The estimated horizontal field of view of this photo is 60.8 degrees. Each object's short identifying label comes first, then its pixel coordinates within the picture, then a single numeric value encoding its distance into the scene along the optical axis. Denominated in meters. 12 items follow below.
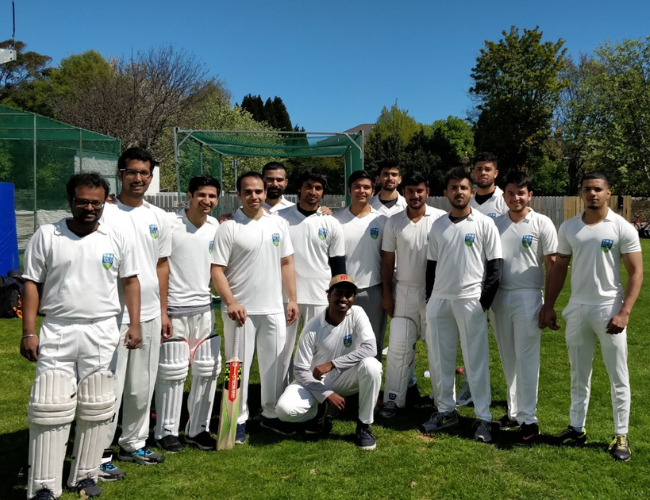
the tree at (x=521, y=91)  35.59
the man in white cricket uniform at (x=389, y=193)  5.39
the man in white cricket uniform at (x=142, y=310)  3.66
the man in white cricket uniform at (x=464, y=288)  4.11
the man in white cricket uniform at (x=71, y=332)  3.06
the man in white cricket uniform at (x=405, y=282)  4.67
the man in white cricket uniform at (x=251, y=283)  4.11
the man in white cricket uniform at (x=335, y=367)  4.12
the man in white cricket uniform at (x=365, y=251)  4.89
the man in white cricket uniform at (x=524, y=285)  4.11
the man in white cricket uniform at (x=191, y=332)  3.99
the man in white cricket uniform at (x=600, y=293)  3.74
